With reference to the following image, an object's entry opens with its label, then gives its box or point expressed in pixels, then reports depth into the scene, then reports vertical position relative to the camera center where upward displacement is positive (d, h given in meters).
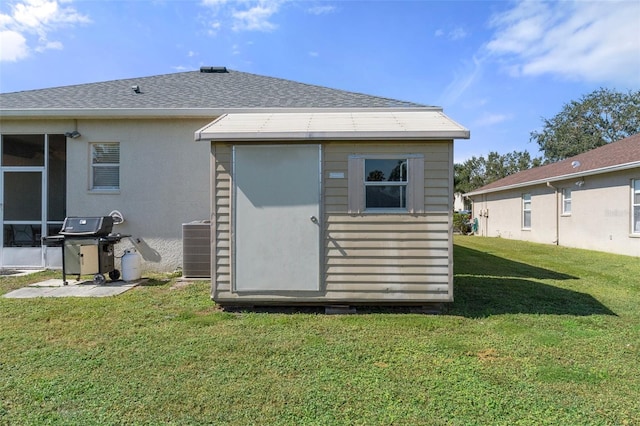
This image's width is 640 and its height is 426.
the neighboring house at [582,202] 10.30 +0.57
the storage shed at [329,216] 4.50 +0.00
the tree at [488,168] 40.03 +5.92
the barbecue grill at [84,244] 6.03 -0.50
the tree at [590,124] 31.23 +8.99
